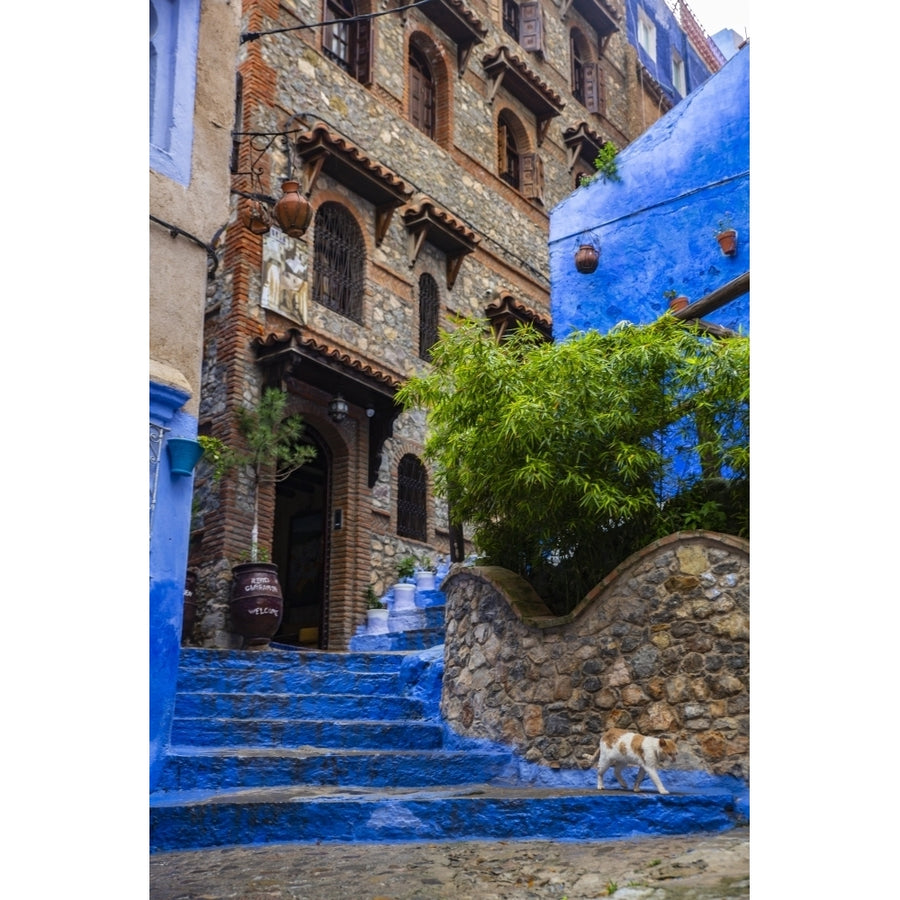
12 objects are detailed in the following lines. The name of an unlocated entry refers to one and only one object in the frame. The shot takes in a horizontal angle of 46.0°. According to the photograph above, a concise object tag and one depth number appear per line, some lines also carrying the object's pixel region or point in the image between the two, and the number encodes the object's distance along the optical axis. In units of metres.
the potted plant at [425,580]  9.07
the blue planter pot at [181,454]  3.94
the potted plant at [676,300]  4.78
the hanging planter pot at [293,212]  6.95
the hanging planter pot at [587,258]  6.64
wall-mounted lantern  8.65
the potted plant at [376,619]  8.59
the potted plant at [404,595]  8.82
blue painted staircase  3.47
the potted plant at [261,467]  7.51
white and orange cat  3.73
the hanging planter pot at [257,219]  7.45
